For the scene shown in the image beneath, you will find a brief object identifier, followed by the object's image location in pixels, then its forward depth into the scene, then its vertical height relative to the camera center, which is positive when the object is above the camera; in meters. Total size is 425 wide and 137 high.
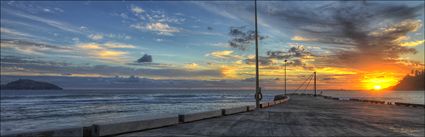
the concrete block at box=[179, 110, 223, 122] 21.28 -2.61
